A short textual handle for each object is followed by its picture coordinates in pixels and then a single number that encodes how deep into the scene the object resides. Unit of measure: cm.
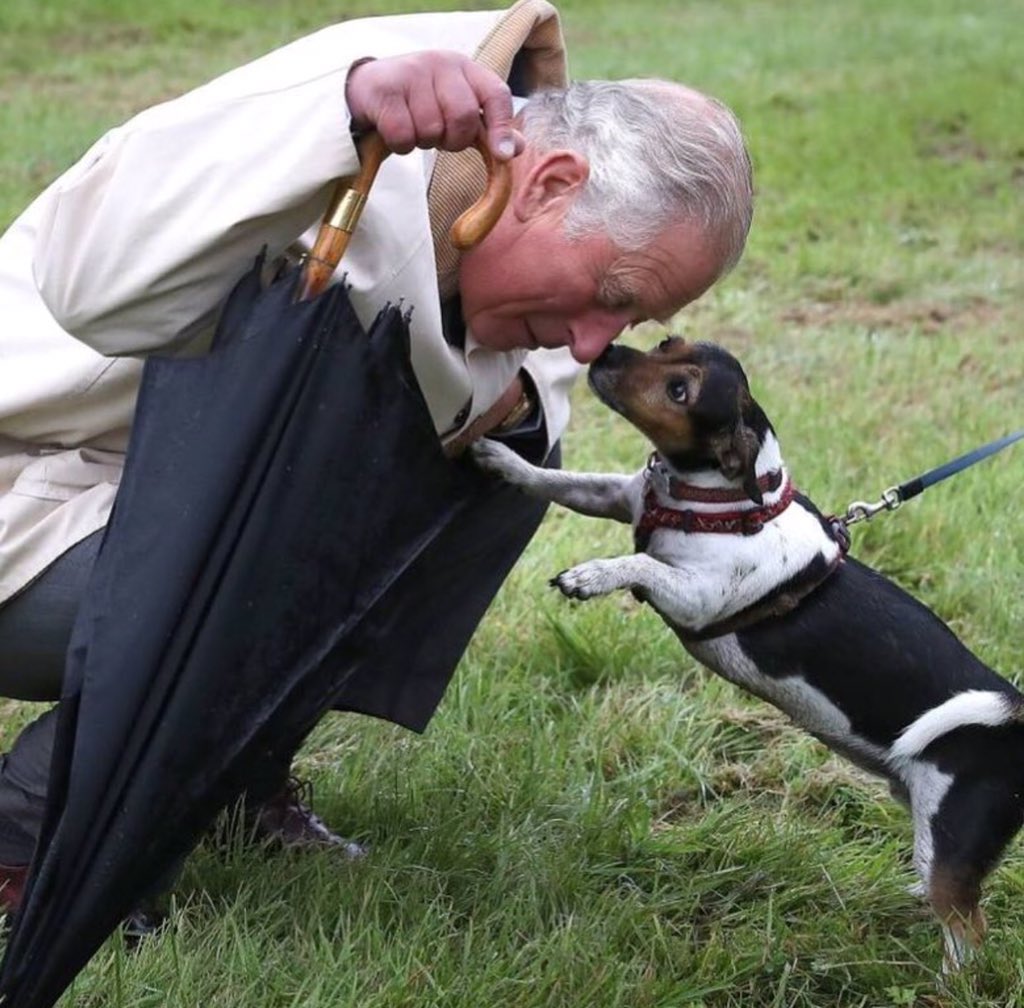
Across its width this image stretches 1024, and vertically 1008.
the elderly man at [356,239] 201
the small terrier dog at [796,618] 268
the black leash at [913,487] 283
